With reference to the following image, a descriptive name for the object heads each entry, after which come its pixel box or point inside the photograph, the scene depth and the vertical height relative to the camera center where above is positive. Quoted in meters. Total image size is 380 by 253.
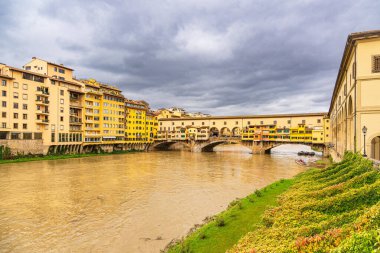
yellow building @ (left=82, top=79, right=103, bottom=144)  59.44 +4.55
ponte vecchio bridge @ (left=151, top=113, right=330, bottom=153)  66.56 +0.16
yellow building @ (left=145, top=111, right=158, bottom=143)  81.81 +1.83
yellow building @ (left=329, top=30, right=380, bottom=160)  18.30 +3.37
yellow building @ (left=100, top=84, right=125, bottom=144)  63.65 +4.37
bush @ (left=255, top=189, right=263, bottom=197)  18.34 -4.65
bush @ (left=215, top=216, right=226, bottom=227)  12.30 -4.56
